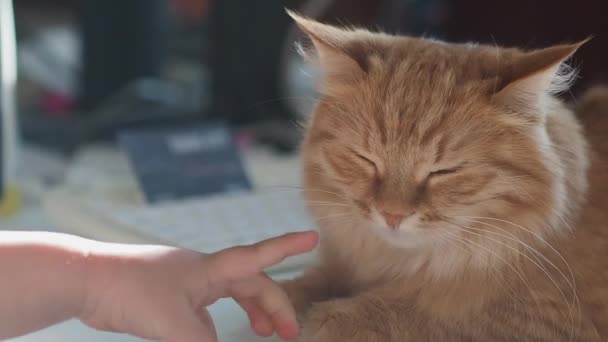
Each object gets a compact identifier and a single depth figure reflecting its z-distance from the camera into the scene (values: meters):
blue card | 1.48
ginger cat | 0.93
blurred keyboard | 1.26
